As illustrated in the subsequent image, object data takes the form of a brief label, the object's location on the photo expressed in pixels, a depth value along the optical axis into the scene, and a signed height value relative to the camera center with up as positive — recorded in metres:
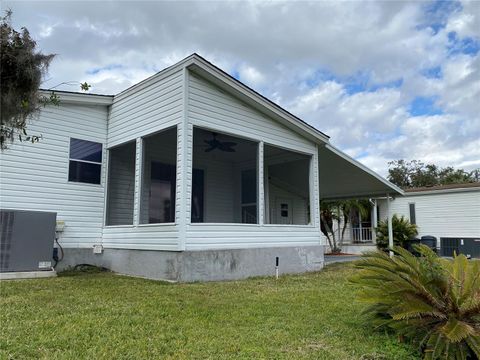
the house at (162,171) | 8.22 +1.38
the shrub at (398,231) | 18.52 -0.20
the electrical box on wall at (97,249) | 9.80 -0.59
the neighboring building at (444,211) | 17.59 +0.79
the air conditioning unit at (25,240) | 7.96 -0.31
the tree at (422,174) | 37.97 +5.25
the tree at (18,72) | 3.04 +1.22
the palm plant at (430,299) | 3.46 -0.71
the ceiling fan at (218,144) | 10.20 +2.19
